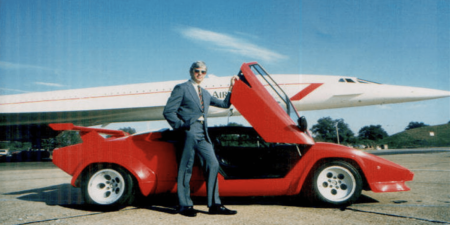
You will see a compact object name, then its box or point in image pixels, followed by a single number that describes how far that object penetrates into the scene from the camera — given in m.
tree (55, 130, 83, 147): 48.97
